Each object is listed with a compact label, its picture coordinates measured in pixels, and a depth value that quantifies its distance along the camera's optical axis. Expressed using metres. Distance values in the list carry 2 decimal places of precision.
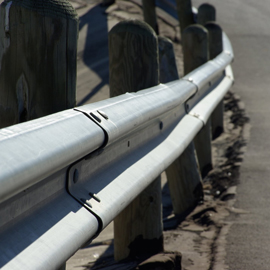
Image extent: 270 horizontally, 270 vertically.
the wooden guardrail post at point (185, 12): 19.27
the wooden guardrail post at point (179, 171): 8.30
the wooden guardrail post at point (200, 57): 10.53
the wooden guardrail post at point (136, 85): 5.52
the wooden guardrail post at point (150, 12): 22.14
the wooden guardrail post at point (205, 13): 15.83
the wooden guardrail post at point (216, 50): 13.37
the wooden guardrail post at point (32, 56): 3.61
